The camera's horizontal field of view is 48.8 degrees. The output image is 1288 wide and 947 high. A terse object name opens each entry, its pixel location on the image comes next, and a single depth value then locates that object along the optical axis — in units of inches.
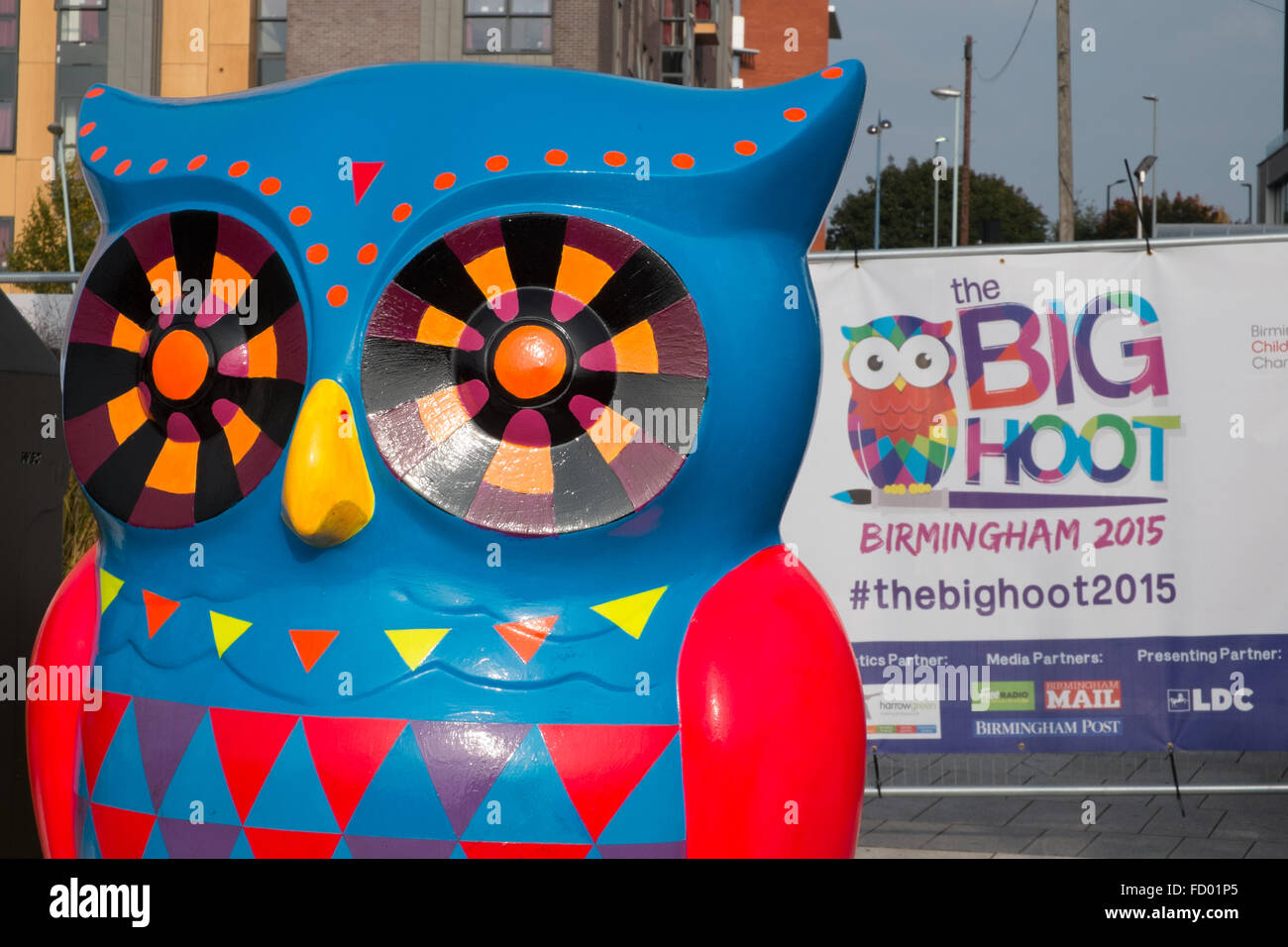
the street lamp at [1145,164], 932.0
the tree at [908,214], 2559.1
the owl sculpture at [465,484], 105.5
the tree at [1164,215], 2655.0
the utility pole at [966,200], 1432.6
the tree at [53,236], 948.0
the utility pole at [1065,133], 735.7
